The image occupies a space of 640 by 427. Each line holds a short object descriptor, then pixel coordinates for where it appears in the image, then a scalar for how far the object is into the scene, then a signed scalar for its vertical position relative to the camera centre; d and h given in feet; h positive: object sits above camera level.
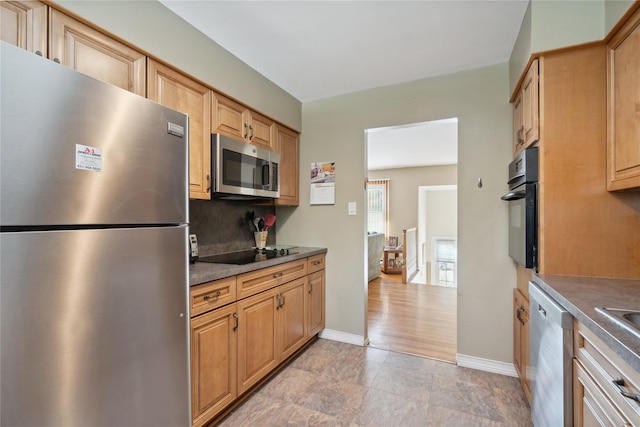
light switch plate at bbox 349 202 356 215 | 9.11 +0.20
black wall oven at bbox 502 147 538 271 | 5.26 +0.17
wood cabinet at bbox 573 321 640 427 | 2.40 -1.61
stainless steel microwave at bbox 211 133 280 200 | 6.48 +1.11
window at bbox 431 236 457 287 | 27.20 -4.28
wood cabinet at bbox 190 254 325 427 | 4.99 -2.45
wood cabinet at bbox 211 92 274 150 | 6.68 +2.32
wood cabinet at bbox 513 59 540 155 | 5.31 +2.07
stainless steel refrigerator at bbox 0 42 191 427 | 2.49 -0.39
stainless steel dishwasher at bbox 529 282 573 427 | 3.54 -2.00
